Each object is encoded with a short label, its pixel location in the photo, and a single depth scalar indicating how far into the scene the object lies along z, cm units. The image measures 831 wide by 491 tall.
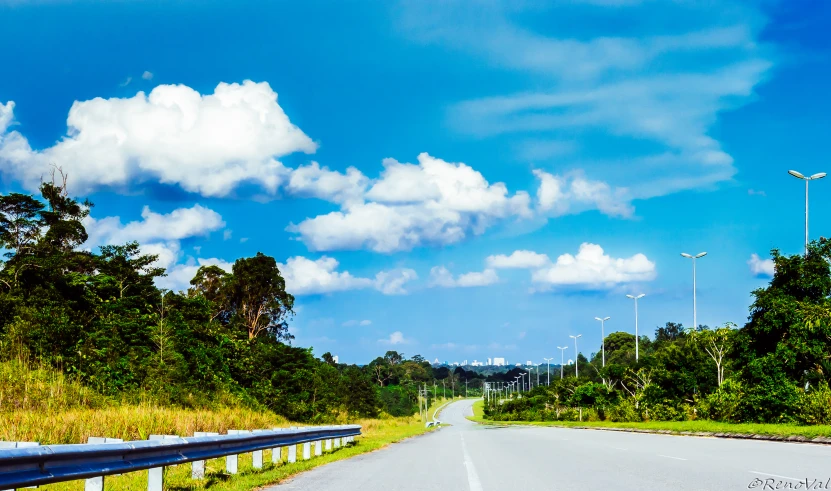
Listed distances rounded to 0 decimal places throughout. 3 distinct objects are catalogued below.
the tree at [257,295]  8619
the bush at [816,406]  2902
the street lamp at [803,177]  4025
